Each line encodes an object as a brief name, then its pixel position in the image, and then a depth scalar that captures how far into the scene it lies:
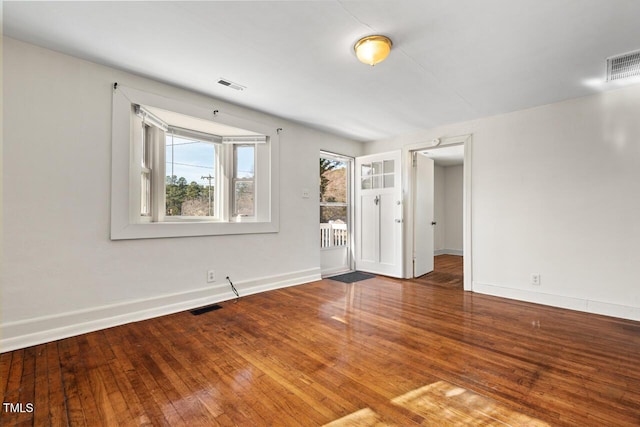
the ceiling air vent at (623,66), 2.37
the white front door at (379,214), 4.64
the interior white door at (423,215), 4.72
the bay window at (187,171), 2.71
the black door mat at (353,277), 4.46
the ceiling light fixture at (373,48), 2.13
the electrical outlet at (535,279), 3.43
